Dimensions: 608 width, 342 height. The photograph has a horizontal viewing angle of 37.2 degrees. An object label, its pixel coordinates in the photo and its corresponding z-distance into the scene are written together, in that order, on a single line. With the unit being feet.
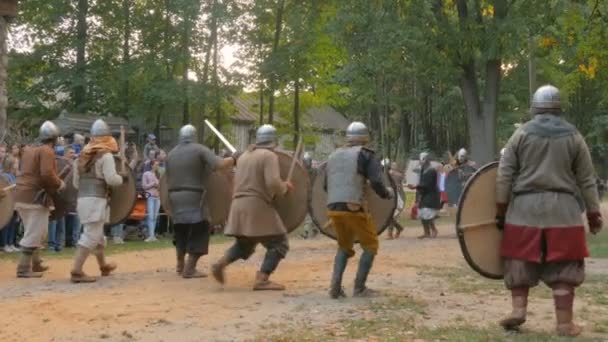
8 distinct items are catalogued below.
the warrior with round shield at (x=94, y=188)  33.40
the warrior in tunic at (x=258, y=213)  30.63
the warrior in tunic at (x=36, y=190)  35.58
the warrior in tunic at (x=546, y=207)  22.59
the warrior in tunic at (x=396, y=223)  56.87
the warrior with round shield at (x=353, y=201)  28.63
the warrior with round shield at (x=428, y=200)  57.36
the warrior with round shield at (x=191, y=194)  34.35
